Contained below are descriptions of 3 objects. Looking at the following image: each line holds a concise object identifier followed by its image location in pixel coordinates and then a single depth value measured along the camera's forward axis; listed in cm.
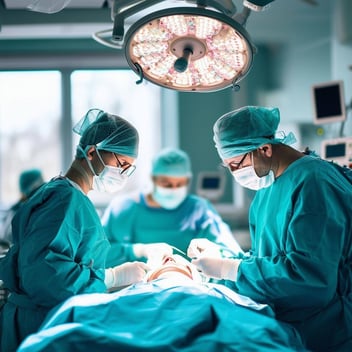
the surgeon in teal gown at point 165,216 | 308
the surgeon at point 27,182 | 405
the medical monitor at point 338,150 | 270
